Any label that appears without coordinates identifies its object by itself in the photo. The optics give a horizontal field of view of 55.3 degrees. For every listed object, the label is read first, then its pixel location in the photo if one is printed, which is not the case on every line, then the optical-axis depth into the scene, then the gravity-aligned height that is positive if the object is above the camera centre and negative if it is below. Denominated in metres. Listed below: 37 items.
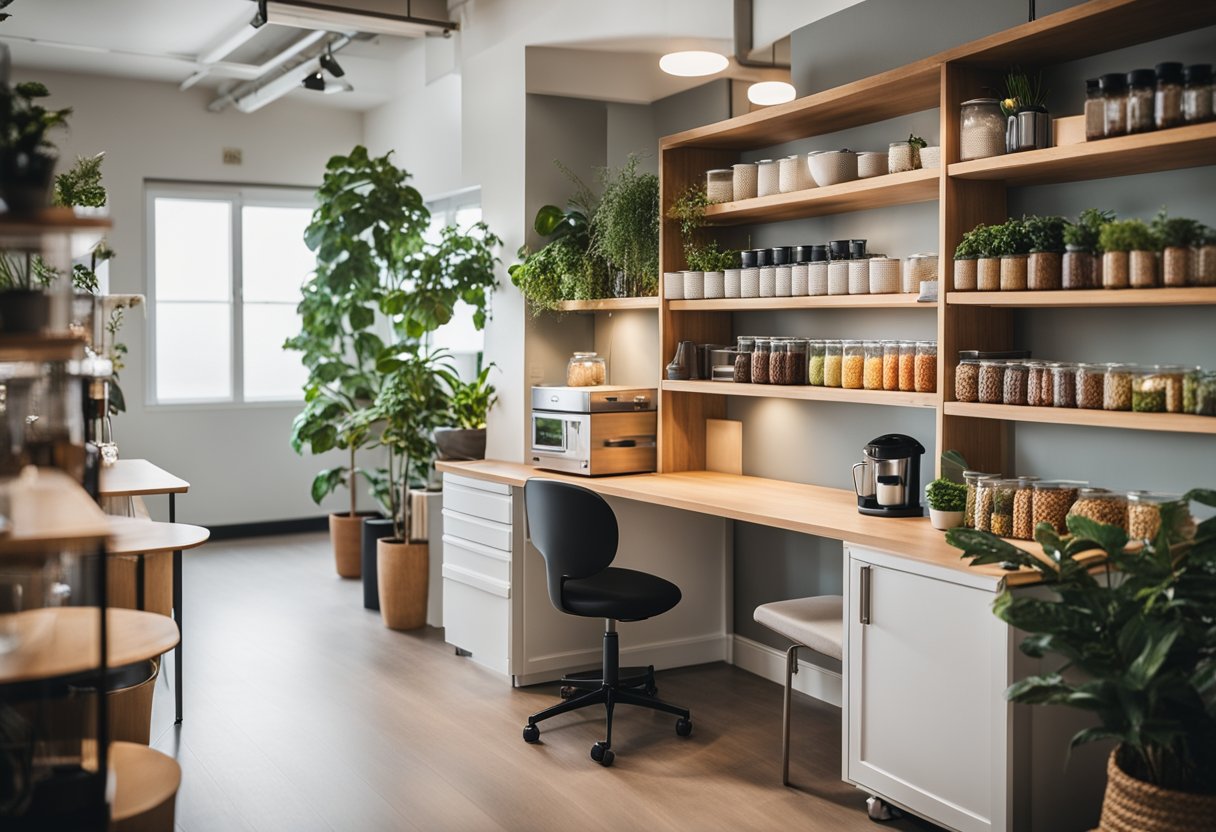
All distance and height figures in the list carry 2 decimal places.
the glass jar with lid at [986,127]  3.43 +0.78
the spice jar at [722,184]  4.53 +0.81
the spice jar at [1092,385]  3.16 +0.02
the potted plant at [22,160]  2.14 +0.43
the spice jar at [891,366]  3.81 +0.08
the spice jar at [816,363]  4.11 +0.10
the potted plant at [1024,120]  3.31 +0.78
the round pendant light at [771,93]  4.37 +1.13
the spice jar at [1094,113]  3.08 +0.74
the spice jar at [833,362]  4.03 +0.10
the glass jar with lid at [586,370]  5.12 +0.09
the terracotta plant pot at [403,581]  5.72 -0.95
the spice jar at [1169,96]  2.91 +0.74
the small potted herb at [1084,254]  3.15 +0.38
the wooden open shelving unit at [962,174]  3.01 +0.65
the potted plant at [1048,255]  3.24 +0.38
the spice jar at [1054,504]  3.21 -0.31
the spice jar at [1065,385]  3.22 +0.02
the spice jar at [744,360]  4.45 +0.12
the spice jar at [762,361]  4.33 +0.11
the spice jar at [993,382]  3.42 +0.03
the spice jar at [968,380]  3.48 +0.03
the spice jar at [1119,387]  3.06 +0.01
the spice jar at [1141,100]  2.97 +0.75
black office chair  4.00 -0.69
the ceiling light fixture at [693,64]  4.12 +1.17
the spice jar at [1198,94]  2.85 +0.74
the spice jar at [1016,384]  3.36 +0.02
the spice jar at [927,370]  3.69 +0.07
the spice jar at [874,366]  3.86 +0.08
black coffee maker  3.75 -0.28
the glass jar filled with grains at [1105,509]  3.09 -0.31
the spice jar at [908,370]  3.75 +0.07
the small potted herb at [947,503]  3.49 -0.34
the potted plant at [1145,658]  2.49 -0.59
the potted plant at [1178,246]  2.91 +0.37
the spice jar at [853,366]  3.93 +0.09
